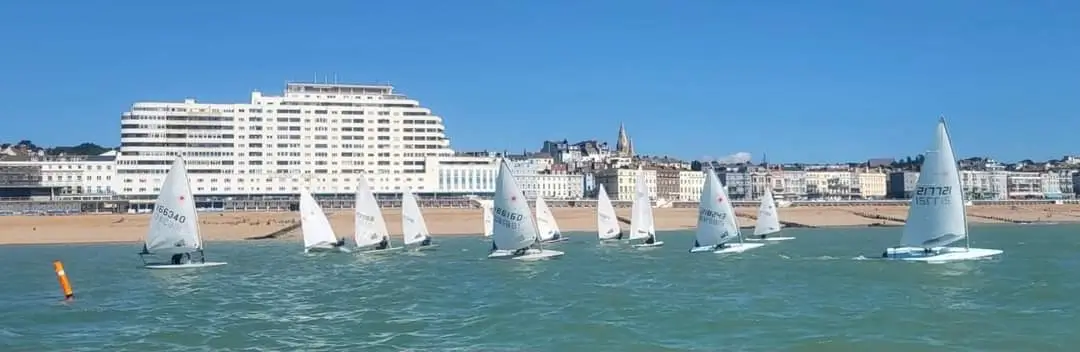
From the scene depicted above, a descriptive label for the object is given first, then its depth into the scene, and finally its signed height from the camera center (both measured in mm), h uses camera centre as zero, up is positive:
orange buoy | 27484 -1882
